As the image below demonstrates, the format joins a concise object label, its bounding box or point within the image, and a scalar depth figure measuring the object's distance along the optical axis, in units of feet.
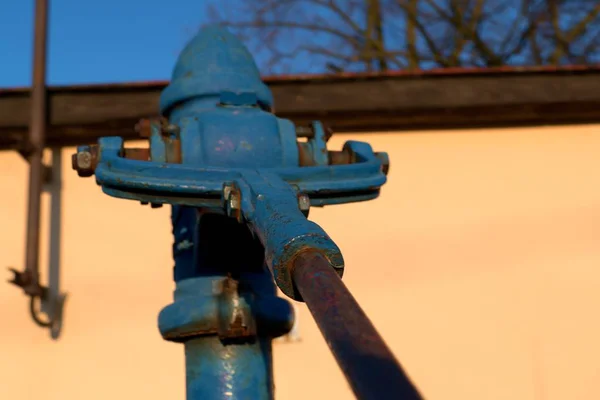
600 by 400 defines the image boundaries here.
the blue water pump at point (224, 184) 4.20
